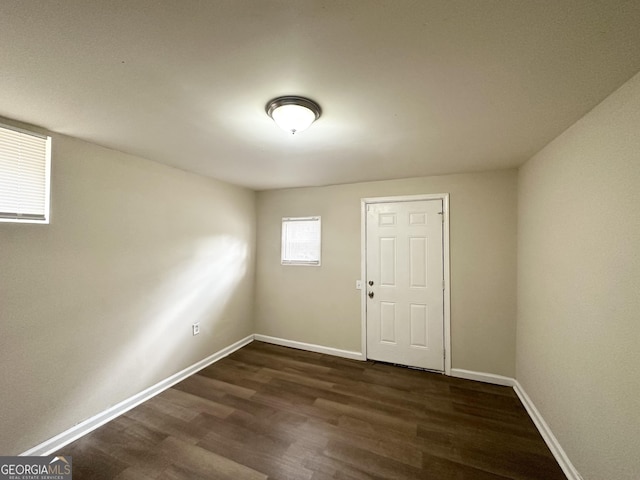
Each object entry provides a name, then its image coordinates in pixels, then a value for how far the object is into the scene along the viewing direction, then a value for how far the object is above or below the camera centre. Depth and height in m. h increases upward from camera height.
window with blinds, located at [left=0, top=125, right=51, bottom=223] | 1.63 +0.46
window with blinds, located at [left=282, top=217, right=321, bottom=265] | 3.56 +0.03
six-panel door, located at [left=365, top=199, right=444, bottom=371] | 2.92 -0.49
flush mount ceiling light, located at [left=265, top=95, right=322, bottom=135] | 1.38 +0.77
